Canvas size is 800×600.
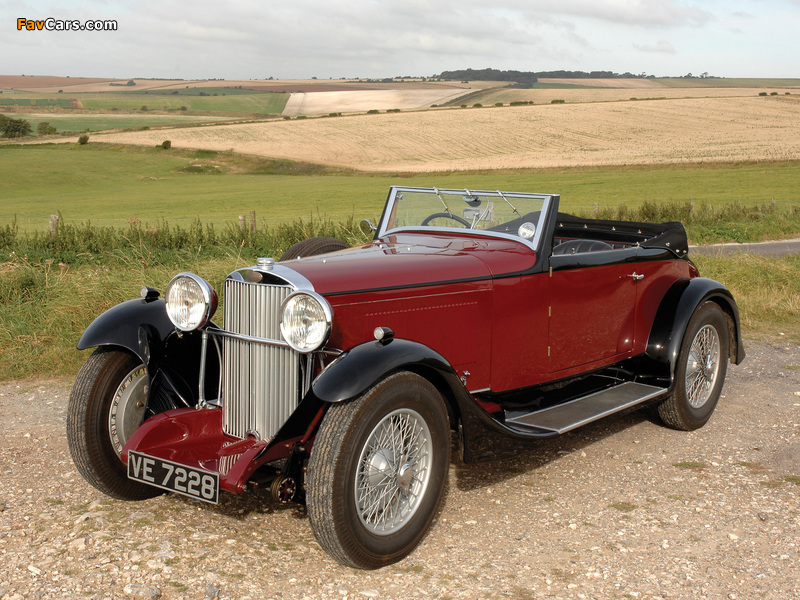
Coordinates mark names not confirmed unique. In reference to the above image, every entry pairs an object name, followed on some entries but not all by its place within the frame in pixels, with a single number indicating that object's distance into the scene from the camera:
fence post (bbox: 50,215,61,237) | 14.84
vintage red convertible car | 3.42
